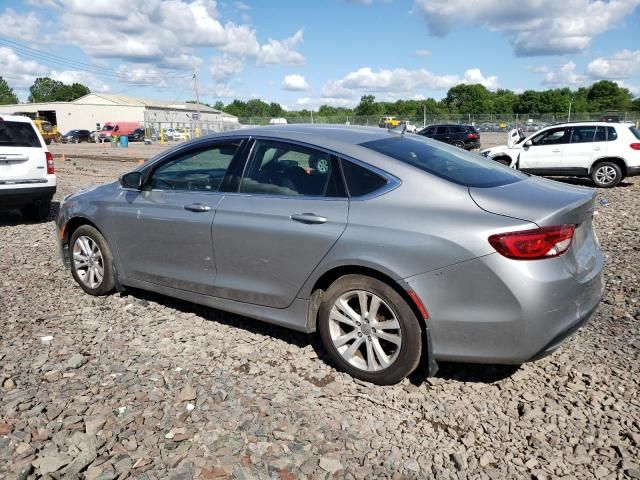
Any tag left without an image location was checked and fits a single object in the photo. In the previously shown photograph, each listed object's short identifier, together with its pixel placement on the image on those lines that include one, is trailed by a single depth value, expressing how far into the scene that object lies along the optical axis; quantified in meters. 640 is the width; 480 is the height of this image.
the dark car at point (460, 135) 29.01
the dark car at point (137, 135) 60.03
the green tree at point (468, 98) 121.69
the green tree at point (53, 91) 138.25
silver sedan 3.06
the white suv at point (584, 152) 13.36
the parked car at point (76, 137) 57.95
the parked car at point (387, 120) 54.89
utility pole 50.73
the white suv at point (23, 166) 8.53
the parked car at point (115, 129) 58.88
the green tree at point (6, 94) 132.38
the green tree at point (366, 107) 111.93
